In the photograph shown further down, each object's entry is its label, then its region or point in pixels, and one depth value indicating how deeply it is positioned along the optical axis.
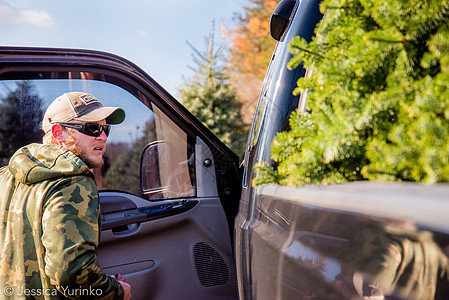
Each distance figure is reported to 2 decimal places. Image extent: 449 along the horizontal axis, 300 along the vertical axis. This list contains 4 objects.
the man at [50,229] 1.78
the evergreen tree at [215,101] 10.01
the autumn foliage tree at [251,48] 14.80
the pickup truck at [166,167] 2.04
